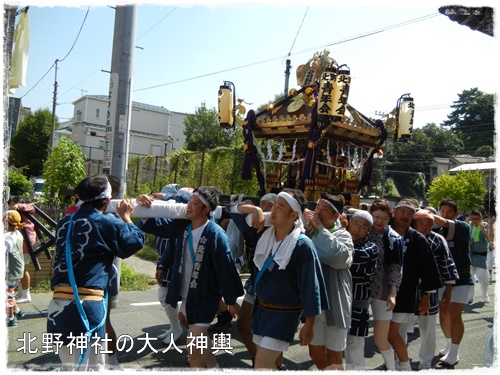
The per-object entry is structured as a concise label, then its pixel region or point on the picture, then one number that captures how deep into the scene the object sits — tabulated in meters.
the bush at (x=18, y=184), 17.08
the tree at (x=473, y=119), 42.22
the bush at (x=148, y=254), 10.98
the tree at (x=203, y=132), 30.94
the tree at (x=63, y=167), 11.45
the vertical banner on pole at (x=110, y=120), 5.88
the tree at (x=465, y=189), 22.56
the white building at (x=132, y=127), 37.24
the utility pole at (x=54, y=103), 28.41
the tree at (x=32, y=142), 35.34
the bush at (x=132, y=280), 7.59
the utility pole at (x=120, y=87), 5.88
